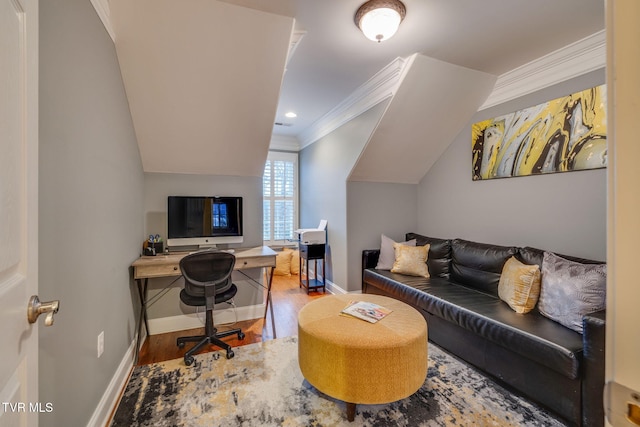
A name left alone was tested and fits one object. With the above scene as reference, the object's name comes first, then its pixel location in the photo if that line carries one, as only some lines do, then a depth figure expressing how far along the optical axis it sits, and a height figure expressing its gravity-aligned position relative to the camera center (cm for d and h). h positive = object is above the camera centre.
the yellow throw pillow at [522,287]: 205 -59
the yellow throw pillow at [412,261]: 308 -56
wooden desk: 225 -47
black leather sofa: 147 -81
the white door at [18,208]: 59 +1
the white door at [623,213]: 33 +0
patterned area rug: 158 -121
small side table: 385 -62
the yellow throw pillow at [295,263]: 492 -93
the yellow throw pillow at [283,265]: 481 -94
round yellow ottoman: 148 -83
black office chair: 217 -59
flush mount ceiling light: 175 +132
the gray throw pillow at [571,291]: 171 -53
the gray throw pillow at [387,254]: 340 -53
